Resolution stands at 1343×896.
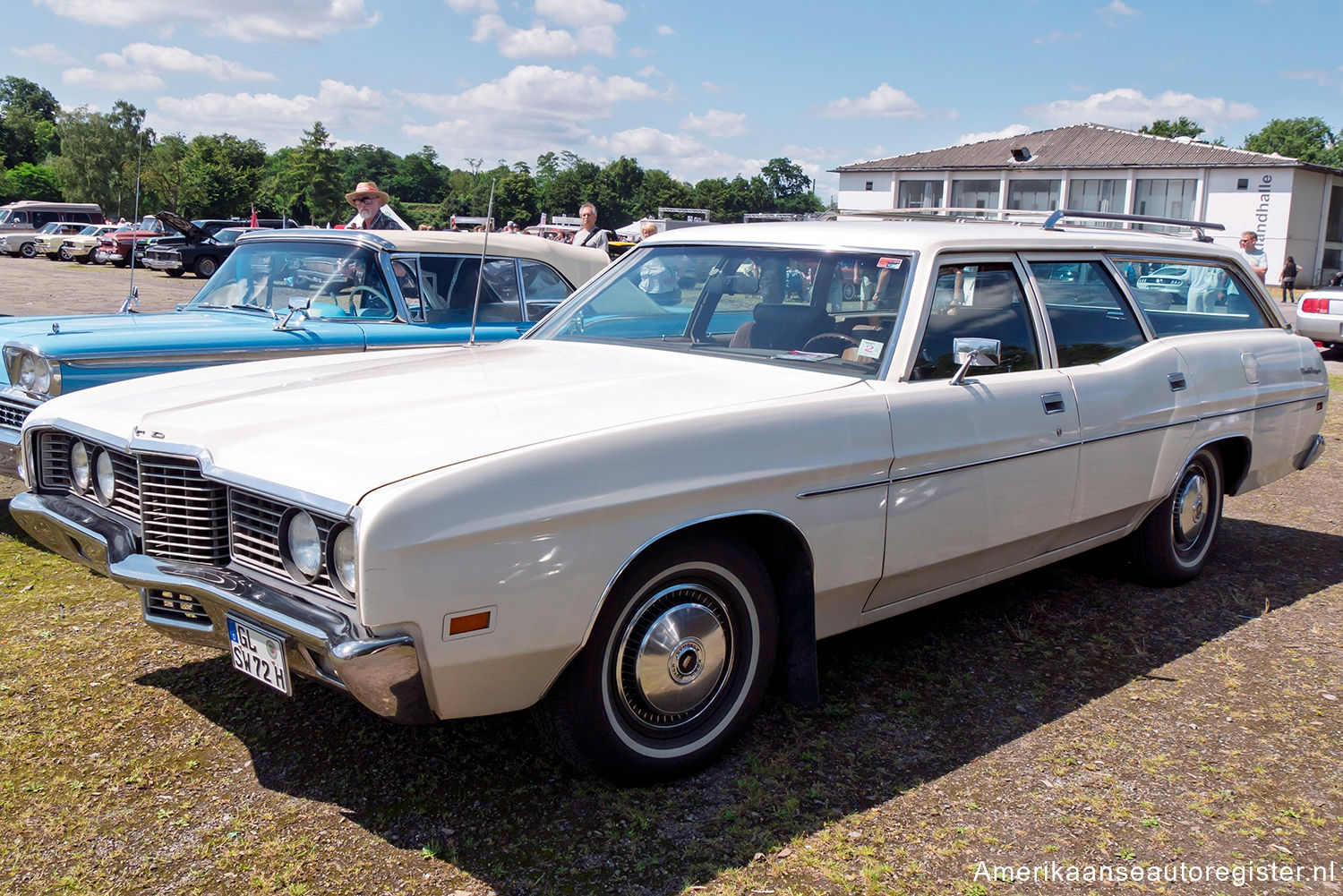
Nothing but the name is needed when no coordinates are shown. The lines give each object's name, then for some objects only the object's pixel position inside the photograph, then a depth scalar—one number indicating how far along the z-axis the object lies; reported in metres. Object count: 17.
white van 44.78
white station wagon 2.55
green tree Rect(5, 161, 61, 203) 75.94
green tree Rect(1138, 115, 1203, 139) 86.06
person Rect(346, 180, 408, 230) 7.82
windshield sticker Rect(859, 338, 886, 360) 3.64
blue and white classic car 5.14
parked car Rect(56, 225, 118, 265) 38.41
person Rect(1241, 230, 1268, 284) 10.74
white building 39.53
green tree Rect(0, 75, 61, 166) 93.00
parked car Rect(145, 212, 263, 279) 29.98
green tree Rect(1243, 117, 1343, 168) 91.52
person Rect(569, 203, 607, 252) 9.54
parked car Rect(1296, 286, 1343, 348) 15.93
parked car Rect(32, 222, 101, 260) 40.50
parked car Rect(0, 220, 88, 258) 41.25
